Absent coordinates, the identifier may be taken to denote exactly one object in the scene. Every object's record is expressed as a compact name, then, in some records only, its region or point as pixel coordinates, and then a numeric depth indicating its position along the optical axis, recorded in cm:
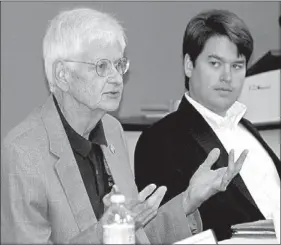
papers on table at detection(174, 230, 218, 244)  536
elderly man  552
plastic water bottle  527
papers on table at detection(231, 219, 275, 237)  571
